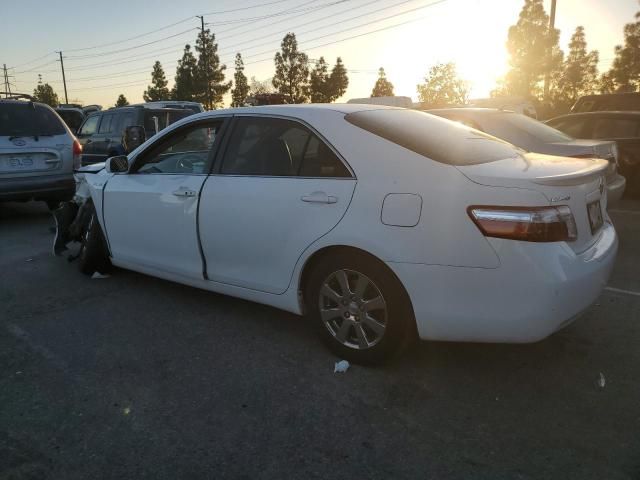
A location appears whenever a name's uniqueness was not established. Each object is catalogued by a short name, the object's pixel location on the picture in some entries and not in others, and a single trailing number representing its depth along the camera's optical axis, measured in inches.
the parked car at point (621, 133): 334.0
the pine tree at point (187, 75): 2357.3
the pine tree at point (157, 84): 2682.1
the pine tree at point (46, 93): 3295.5
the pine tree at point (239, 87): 2570.1
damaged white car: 105.1
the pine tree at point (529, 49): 1913.1
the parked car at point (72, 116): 727.7
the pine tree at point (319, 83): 2598.4
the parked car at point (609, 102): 471.5
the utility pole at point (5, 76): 3909.0
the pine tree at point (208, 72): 2309.3
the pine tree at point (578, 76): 2218.3
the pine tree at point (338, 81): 2674.7
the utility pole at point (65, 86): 2888.8
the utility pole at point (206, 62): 2290.6
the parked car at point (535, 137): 233.5
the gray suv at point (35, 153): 298.4
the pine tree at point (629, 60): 1722.4
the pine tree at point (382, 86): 2981.8
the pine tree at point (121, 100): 3133.6
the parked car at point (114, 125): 414.3
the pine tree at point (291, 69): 2518.5
